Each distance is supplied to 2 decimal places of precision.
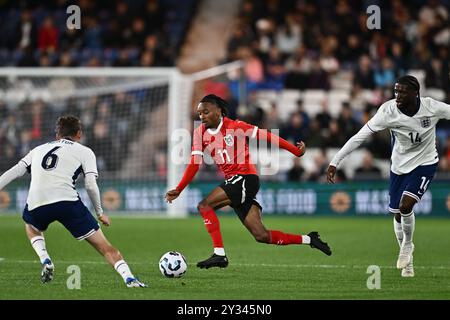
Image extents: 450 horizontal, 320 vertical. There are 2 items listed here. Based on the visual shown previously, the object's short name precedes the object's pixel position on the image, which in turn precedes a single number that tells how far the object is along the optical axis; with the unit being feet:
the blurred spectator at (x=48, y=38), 86.38
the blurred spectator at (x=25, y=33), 87.20
